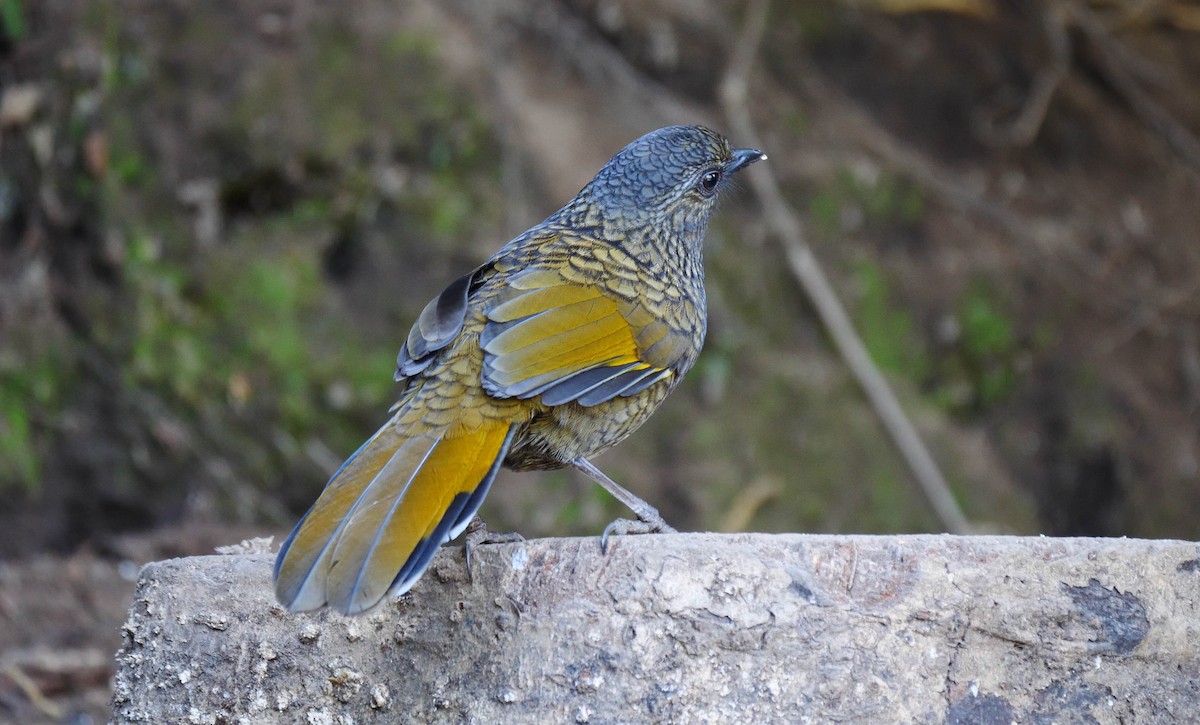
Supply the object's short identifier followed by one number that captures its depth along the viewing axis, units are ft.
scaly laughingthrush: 15.56
